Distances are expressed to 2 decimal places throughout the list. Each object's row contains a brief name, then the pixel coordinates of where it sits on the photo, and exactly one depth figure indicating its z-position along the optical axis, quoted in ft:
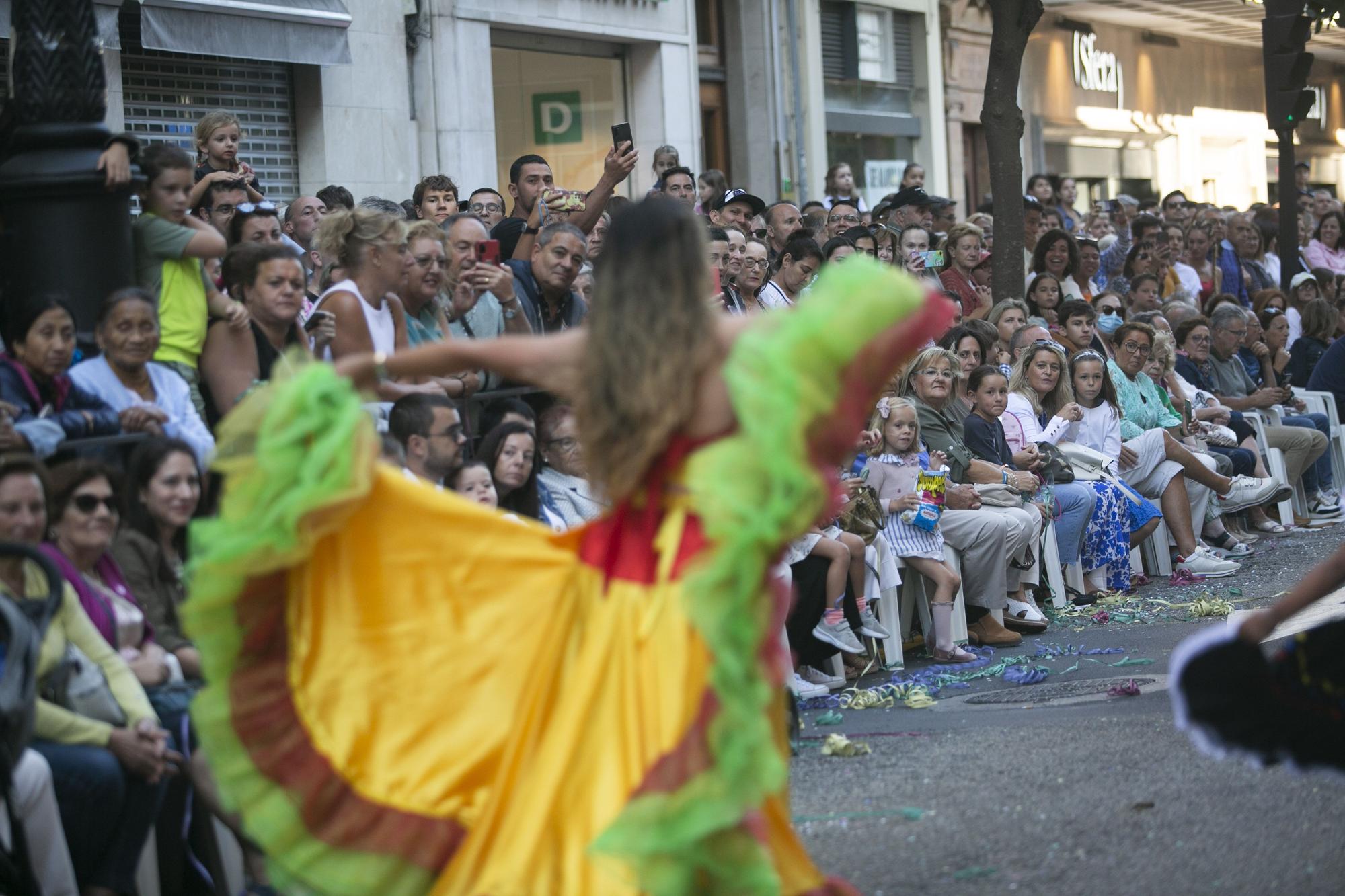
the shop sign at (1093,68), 104.32
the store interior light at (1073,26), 102.06
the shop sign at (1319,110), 135.95
